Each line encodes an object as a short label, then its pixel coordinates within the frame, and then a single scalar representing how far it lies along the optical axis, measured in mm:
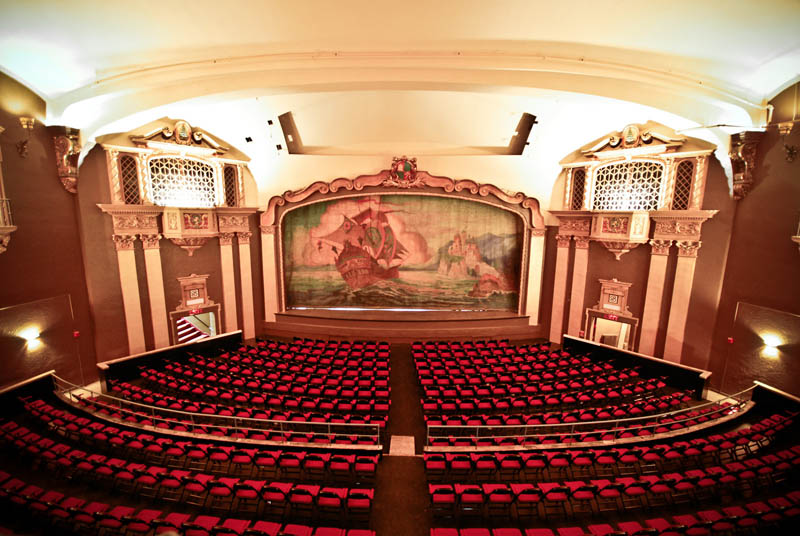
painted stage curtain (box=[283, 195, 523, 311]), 16109
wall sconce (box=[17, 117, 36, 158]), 9489
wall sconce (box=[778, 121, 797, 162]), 9046
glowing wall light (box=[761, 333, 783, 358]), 9602
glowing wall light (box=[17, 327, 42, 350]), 9828
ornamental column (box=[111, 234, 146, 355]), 12195
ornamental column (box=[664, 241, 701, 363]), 11883
